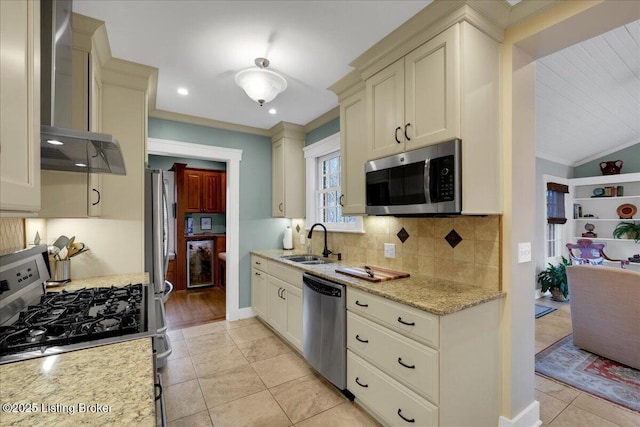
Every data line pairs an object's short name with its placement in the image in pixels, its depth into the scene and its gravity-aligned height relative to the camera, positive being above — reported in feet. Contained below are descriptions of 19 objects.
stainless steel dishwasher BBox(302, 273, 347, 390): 7.09 -2.98
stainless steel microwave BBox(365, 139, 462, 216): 5.48 +0.68
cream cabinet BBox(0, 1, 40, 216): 2.14 +0.89
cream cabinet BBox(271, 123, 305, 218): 12.69 +1.87
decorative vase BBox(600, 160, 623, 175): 17.75 +2.84
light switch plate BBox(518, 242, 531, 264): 6.06 -0.81
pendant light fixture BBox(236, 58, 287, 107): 7.16 +3.36
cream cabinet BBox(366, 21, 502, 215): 5.43 +2.23
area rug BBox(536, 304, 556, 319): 13.57 -4.70
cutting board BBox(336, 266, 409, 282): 7.04 -1.56
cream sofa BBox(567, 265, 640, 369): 8.37 -3.03
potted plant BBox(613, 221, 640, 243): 16.79 -1.05
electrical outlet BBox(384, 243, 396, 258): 8.47 -1.06
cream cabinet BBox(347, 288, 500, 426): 5.02 -2.84
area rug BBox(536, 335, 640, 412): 7.48 -4.66
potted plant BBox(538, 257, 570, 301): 15.49 -3.71
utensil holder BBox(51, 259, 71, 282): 6.58 -1.24
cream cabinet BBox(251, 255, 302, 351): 9.32 -3.00
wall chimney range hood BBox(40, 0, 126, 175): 3.92 +1.59
